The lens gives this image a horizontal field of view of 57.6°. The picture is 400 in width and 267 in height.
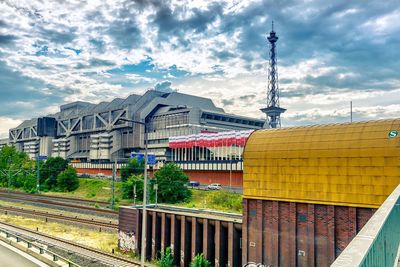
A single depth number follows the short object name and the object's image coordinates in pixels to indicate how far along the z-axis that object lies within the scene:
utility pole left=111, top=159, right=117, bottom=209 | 60.23
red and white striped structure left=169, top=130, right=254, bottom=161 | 93.31
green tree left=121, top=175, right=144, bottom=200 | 72.44
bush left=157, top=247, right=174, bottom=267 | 32.78
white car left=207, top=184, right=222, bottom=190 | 77.66
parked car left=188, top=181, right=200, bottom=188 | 84.06
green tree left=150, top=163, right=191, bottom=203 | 69.69
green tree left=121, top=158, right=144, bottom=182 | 87.22
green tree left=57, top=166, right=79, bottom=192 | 100.06
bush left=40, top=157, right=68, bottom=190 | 104.62
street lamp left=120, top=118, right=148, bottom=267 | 21.43
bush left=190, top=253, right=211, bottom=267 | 30.62
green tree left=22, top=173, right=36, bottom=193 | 104.75
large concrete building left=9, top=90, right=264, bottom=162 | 126.38
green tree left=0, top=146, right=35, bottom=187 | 115.31
